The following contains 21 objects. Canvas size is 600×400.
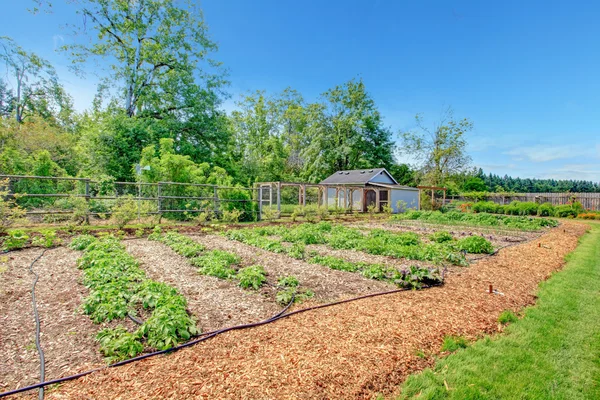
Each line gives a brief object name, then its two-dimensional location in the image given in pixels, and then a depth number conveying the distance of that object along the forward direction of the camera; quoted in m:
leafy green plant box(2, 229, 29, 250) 6.69
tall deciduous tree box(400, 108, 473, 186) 32.19
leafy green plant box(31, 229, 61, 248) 7.01
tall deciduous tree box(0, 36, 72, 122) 24.03
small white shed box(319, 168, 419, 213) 22.88
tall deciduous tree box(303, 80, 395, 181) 31.52
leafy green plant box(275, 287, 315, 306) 3.87
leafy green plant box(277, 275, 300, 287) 4.44
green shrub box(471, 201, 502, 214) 22.56
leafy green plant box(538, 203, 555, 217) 19.62
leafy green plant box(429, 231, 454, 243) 8.49
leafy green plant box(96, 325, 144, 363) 2.49
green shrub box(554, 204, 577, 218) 19.02
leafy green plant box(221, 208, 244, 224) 12.60
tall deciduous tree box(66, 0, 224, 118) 19.92
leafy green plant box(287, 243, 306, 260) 6.54
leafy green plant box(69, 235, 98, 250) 6.76
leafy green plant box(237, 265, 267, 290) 4.38
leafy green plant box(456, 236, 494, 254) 7.25
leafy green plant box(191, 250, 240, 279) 4.92
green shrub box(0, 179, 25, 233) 7.38
